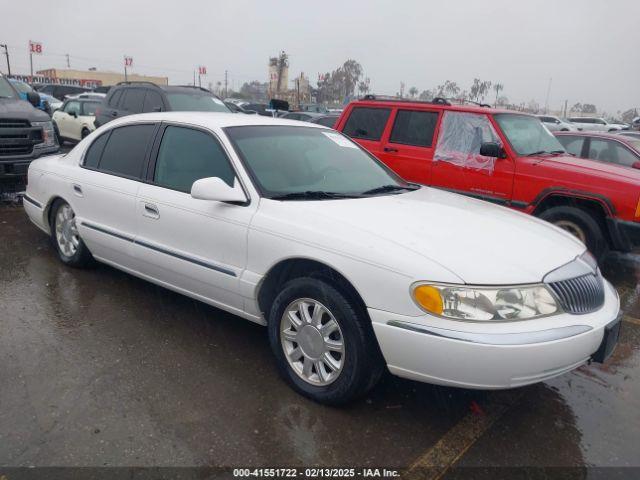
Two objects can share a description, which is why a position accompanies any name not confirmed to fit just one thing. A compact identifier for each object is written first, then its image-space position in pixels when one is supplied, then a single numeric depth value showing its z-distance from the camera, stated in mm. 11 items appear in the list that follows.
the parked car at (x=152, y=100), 9711
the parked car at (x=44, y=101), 12995
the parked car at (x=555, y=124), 23812
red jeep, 5613
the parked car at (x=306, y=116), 15641
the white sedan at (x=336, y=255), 2598
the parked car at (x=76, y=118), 13930
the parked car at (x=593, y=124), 28094
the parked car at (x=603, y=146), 7910
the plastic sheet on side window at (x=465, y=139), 6291
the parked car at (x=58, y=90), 29047
